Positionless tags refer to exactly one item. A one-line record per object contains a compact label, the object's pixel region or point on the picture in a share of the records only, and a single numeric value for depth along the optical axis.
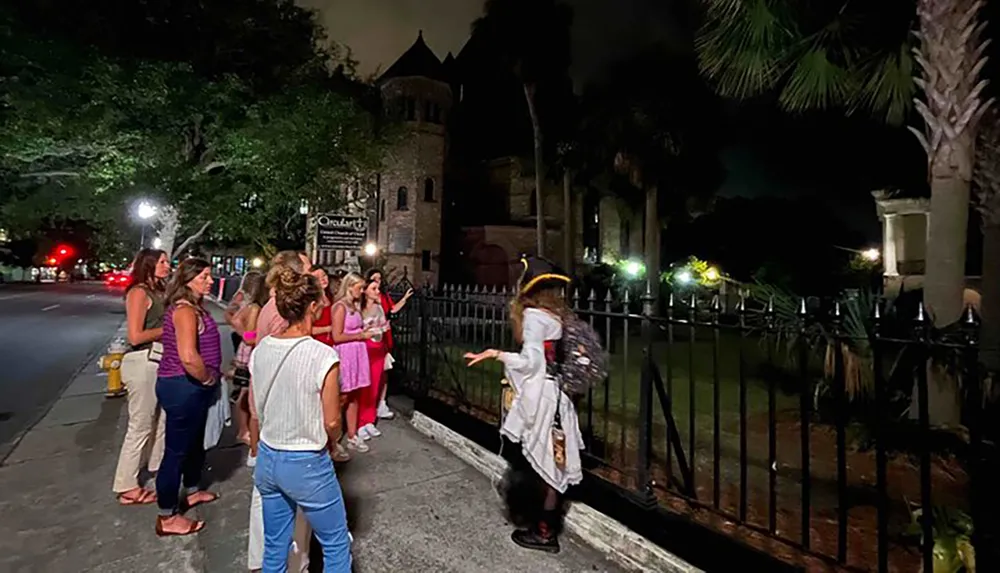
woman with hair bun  2.40
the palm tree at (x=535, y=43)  21.91
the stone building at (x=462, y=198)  30.94
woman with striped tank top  3.20
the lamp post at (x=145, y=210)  15.38
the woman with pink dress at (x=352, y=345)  4.76
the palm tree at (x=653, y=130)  20.08
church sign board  6.80
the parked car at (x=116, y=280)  34.72
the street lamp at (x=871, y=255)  28.53
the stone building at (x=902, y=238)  19.90
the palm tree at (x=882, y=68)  5.16
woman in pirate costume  3.20
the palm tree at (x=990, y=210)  6.10
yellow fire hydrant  7.25
